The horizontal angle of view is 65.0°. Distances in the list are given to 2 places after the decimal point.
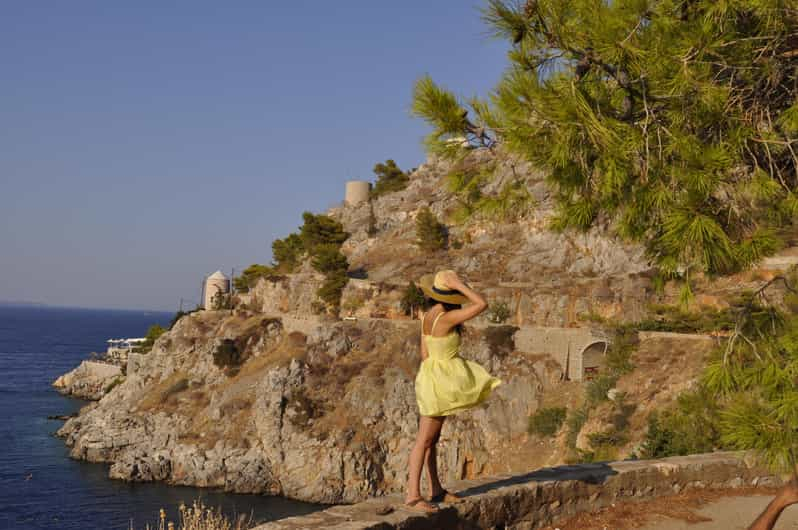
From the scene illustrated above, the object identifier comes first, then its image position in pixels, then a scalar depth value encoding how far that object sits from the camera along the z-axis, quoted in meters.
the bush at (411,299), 45.84
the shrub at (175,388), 44.94
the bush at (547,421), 31.56
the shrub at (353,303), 47.95
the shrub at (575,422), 29.30
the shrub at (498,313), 40.78
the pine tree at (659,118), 5.32
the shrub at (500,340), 36.75
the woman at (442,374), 5.38
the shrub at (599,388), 30.86
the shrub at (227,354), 45.69
